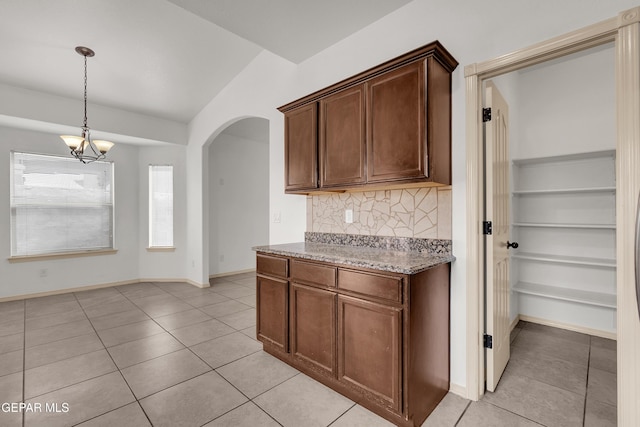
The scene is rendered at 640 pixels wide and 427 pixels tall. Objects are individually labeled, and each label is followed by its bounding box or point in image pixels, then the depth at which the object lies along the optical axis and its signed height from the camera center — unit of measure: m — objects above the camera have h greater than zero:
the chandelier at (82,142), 3.25 +0.85
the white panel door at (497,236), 2.08 -0.19
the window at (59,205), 4.40 +0.18
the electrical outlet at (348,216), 2.73 -0.03
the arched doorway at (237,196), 5.82 +0.38
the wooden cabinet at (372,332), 1.69 -0.79
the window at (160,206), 5.55 +0.17
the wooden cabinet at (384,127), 1.90 +0.64
